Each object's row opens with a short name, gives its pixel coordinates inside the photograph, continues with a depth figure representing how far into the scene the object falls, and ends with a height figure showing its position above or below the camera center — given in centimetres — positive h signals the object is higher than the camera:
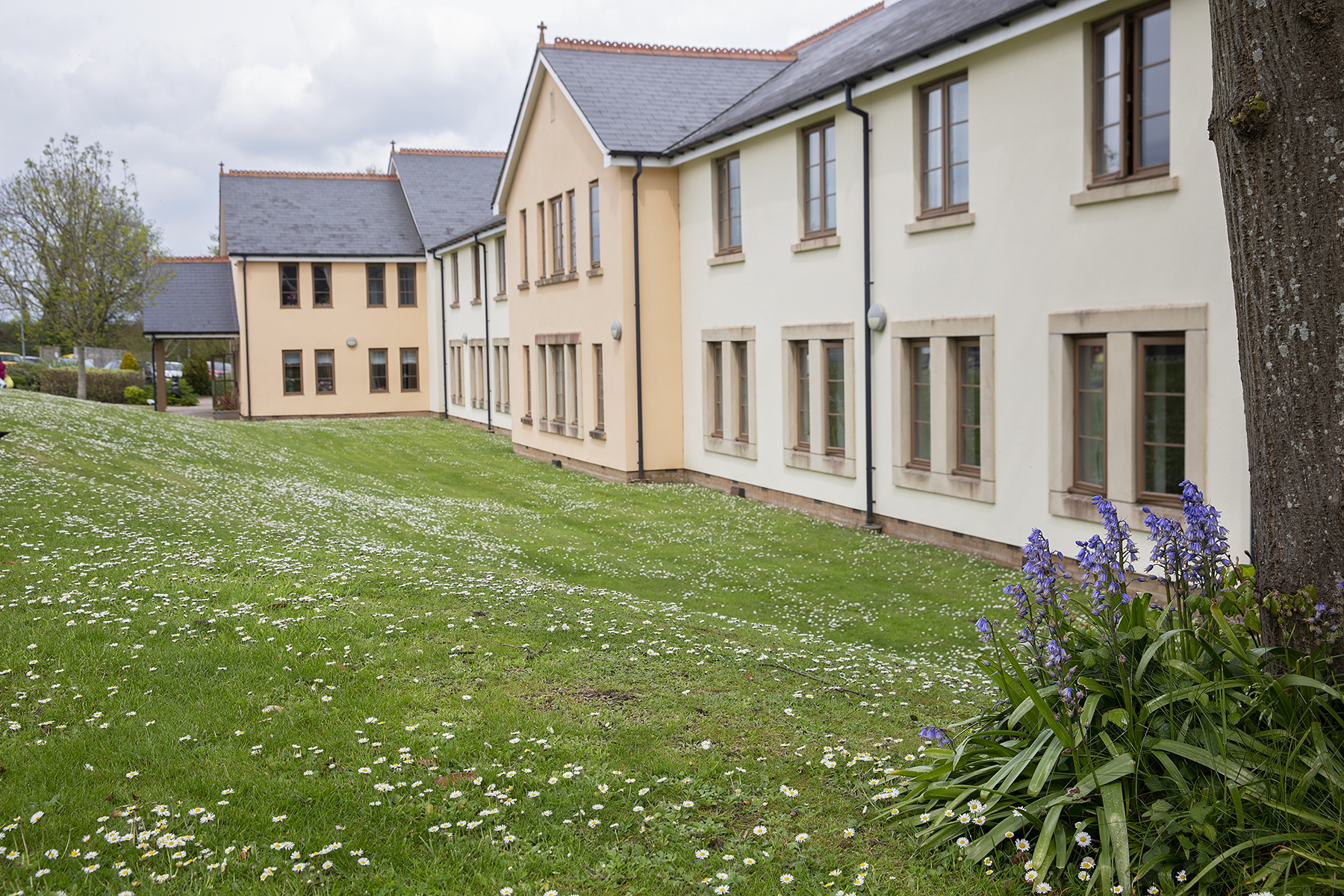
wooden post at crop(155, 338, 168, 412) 3947 +41
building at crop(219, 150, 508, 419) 4025 +357
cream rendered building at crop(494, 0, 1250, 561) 1093 +146
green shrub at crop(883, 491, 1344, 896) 399 -145
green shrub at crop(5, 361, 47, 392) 4097 +74
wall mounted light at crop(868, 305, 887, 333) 1512 +81
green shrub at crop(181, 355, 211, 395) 5272 +92
